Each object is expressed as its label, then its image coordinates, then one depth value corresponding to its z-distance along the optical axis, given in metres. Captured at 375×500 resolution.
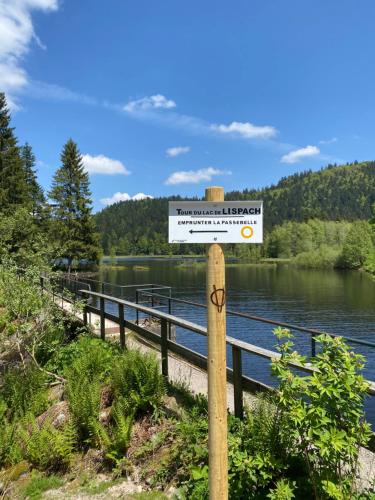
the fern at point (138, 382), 5.12
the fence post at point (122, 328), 7.24
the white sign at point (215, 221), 2.81
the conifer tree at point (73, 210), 48.84
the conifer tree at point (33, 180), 43.50
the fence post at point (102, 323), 8.38
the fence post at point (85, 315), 10.02
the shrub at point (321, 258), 89.31
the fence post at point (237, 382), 4.25
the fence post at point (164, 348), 5.73
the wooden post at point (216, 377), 2.76
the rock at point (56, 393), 6.54
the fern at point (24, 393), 6.34
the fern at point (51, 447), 4.82
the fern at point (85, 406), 5.10
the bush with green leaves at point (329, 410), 2.73
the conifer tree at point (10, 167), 33.16
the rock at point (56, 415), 5.60
